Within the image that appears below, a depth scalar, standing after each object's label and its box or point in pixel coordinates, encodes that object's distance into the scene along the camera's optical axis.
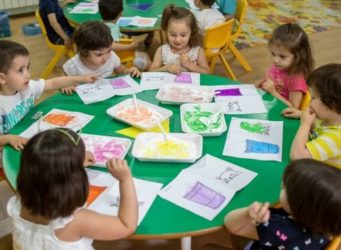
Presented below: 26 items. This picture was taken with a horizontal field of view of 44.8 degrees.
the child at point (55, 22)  3.68
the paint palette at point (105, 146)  1.71
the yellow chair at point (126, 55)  3.23
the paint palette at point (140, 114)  1.93
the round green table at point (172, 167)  1.39
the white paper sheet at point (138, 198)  1.46
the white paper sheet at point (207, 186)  1.48
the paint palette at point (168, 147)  1.69
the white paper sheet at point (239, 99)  2.08
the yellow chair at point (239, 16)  3.66
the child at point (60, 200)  1.24
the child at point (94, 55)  2.41
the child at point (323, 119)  1.73
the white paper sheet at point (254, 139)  1.75
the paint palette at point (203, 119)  1.88
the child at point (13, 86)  1.98
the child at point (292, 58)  2.34
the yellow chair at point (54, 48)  3.63
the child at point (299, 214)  1.21
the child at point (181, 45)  2.70
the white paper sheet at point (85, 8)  3.50
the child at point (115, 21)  3.14
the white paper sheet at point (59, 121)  1.92
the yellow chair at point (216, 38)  3.02
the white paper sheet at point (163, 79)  2.31
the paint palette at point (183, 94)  2.13
